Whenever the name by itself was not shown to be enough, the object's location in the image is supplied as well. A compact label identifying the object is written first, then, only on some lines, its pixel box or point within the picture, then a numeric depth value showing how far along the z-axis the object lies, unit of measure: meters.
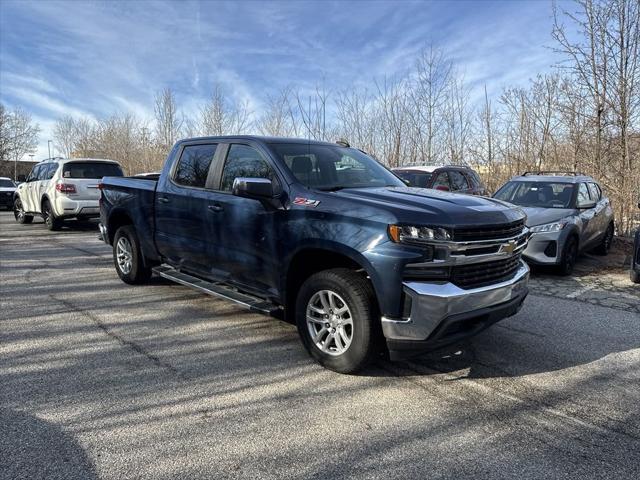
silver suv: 7.51
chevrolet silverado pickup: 3.35
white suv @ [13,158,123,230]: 12.53
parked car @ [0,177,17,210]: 23.14
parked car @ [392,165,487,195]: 10.53
